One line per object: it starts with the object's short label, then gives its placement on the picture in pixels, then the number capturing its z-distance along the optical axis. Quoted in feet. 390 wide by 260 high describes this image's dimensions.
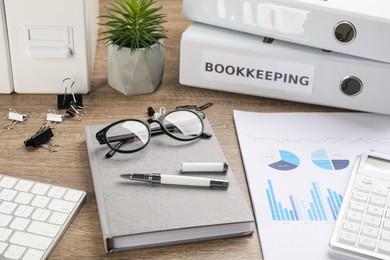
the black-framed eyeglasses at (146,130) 3.01
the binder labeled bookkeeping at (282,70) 3.41
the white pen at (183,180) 2.78
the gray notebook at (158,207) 2.56
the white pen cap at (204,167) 2.86
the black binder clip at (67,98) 3.44
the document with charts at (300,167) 2.68
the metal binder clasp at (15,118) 3.31
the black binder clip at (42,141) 3.12
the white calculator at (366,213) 2.58
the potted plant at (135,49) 3.45
